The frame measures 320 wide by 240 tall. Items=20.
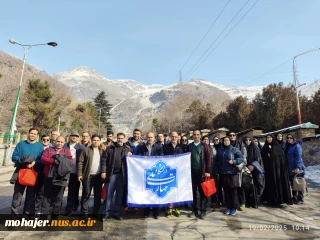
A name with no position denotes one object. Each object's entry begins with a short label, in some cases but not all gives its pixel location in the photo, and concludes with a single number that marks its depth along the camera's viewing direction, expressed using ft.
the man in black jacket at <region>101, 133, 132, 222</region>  16.02
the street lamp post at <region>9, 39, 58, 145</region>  46.98
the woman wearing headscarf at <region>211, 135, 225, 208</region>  19.39
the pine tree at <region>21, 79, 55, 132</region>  105.09
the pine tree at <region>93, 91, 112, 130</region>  214.90
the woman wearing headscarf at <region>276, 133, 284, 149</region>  21.80
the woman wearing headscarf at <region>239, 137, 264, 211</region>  18.98
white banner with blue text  16.44
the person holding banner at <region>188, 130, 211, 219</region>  17.02
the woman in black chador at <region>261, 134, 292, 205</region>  19.43
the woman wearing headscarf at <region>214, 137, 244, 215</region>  17.29
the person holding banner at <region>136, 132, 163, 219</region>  17.71
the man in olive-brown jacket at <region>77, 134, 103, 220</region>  15.60
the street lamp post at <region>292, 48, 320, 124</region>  69.10
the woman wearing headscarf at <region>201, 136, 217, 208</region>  19.47
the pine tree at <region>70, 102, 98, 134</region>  148.66
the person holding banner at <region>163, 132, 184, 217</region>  18.31
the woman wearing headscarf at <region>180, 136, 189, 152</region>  22.02
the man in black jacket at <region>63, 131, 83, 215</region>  16.84
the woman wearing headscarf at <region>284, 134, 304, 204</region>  20.30
